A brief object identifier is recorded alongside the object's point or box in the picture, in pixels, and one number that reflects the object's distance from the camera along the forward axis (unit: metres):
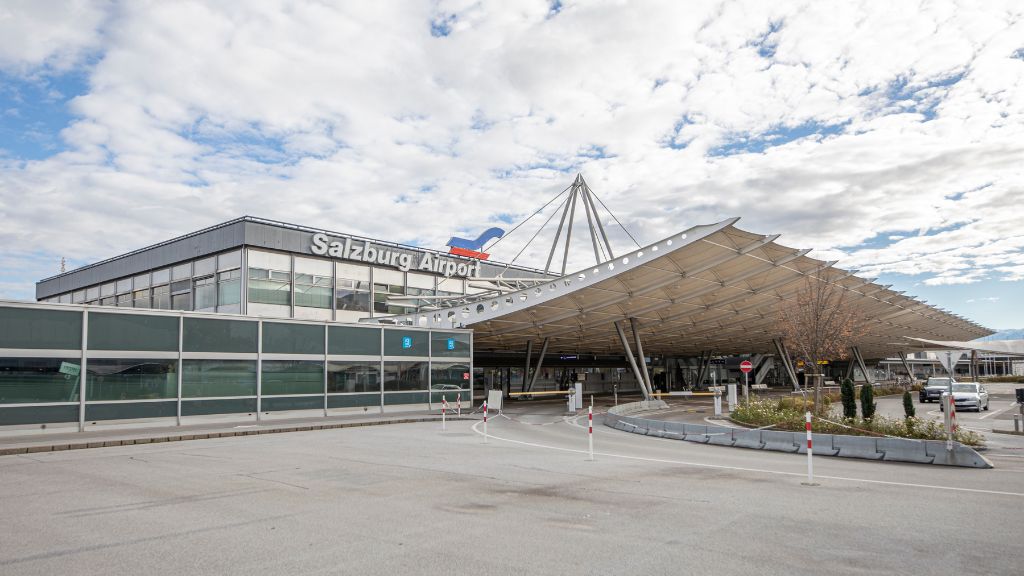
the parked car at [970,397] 34.50
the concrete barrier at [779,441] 17.33
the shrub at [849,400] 22.75
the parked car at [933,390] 42.16
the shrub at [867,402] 21.67
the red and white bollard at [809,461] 11.04
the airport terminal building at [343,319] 20.81
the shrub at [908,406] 19.53
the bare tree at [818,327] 28.39
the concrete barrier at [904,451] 14.77
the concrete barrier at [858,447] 15.50
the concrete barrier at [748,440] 18.08
